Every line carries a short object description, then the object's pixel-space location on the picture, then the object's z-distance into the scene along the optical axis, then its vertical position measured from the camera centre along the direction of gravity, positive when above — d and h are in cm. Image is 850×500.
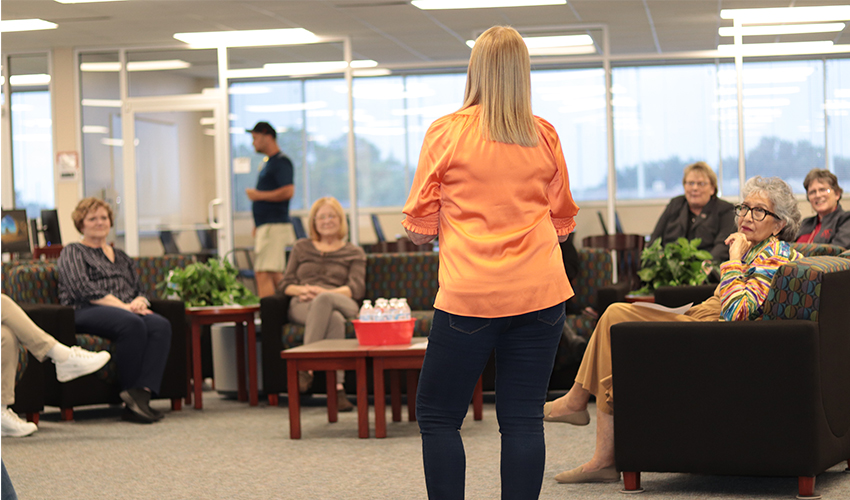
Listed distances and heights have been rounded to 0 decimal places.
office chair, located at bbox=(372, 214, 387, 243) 1126 +2
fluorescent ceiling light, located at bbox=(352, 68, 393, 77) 1120 +189
